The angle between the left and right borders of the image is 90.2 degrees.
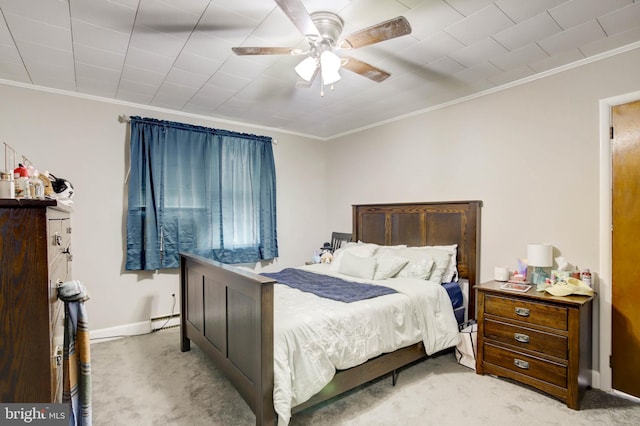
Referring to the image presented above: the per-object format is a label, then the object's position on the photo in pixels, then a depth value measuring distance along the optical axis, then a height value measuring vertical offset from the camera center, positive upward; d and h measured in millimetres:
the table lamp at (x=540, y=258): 2604 -406
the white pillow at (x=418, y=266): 3170 -571
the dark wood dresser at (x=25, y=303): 923 -269
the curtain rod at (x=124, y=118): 3534 +1040
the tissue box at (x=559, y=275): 2537 -536
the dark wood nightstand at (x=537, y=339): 2213 -987
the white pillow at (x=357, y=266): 3238 -583
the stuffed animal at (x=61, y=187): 2100 +167
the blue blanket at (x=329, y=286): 2549 -684
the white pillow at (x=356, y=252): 3625 -485
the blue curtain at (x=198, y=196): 3576 +196
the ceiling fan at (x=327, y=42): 1637 +987
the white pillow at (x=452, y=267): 3223 -588
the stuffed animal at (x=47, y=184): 1770 +164
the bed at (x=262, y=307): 1786 -684
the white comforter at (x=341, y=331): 1863 -849
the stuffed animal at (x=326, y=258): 4168 -624
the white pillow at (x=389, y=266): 3203 -577
